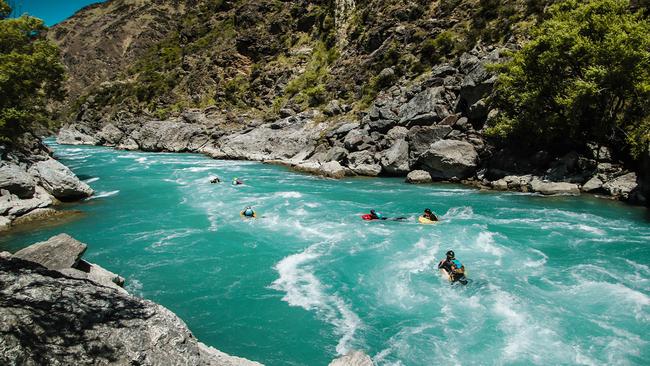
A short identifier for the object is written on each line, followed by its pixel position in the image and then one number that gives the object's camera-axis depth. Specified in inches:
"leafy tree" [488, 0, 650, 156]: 1018.7
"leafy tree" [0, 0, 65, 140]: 1163.3
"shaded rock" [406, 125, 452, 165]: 1467.8
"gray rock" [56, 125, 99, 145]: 3695.9
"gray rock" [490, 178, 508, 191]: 1237.7
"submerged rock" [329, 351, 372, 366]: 319.6
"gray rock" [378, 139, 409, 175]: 1524.4
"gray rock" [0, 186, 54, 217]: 956.6
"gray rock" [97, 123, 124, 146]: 3378.4
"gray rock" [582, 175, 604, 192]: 1103.6
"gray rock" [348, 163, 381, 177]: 1581.0
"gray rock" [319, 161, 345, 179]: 1568.7
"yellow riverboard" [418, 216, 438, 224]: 911.7
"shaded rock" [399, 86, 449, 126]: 1588.3
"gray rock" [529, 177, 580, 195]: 1119.3
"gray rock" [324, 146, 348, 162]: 1725.8
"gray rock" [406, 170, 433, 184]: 1401.3
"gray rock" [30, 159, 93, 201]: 1154.7
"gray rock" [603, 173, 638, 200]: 1028.5
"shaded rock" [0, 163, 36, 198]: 990.4
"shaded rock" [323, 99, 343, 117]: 2224.4
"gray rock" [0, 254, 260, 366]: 205.5
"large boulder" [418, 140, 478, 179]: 1357.0
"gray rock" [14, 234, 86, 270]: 495.2
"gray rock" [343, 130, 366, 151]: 1736.0
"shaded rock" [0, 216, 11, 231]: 889.1
